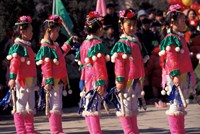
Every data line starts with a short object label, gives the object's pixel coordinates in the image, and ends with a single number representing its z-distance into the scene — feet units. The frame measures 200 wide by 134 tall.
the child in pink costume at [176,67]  42.18
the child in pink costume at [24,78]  48.38
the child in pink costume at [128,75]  43.09
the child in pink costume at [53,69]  47.54
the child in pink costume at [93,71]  45.15
